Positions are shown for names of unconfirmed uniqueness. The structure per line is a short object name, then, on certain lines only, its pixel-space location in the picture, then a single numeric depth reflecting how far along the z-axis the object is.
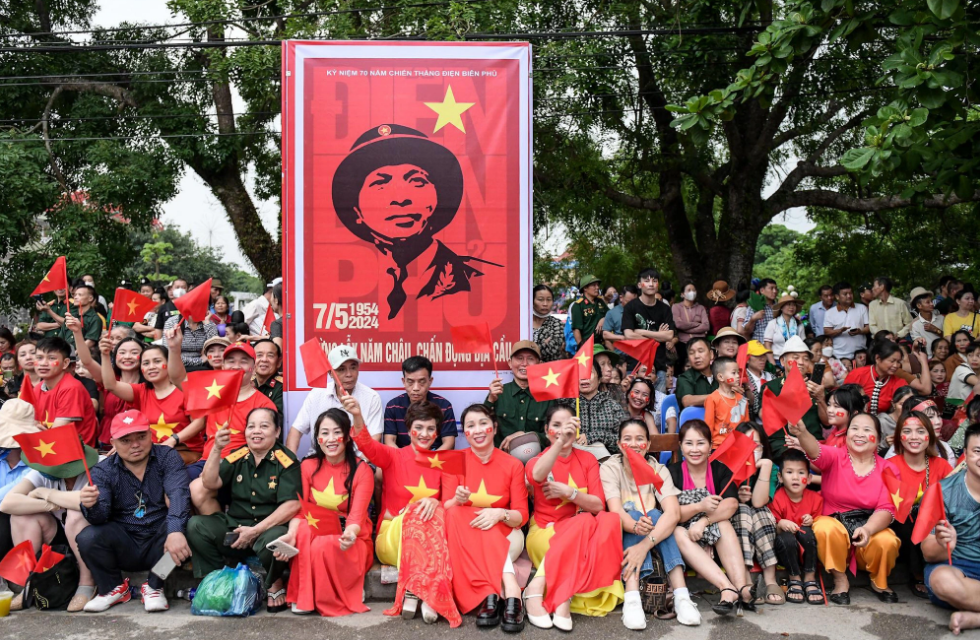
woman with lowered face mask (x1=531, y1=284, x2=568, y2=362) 7.99
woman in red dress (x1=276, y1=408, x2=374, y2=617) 5.24
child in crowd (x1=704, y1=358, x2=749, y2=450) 6.32
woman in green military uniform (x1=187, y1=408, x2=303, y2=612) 5.32
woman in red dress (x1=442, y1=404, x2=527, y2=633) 5.16
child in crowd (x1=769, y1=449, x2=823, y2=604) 5.48
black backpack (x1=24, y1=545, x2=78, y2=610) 5.25
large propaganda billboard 6.77
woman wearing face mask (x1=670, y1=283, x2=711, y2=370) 9.43
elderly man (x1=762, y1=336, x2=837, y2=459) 6.19
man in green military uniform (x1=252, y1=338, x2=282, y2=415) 6.88
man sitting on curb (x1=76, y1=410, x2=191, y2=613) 5.28
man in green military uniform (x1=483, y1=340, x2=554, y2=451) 6.37
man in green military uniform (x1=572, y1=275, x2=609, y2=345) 8.81
